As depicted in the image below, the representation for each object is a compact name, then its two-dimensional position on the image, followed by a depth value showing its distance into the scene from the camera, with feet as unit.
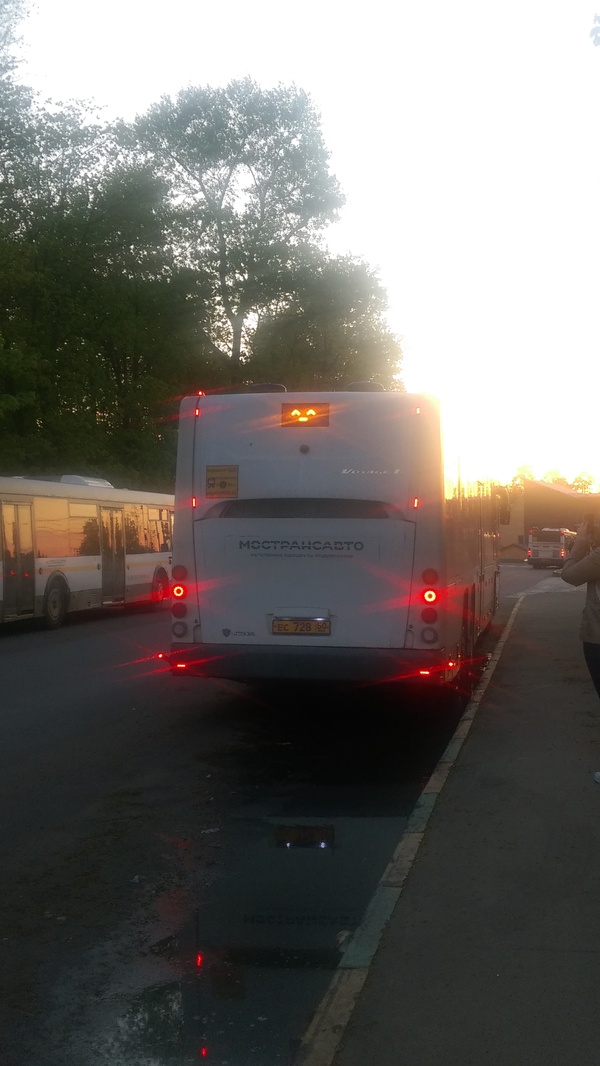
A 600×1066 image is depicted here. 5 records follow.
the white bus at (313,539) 32.91
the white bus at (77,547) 74.49
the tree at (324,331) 145.59
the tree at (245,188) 146.20
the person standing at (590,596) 27.40
